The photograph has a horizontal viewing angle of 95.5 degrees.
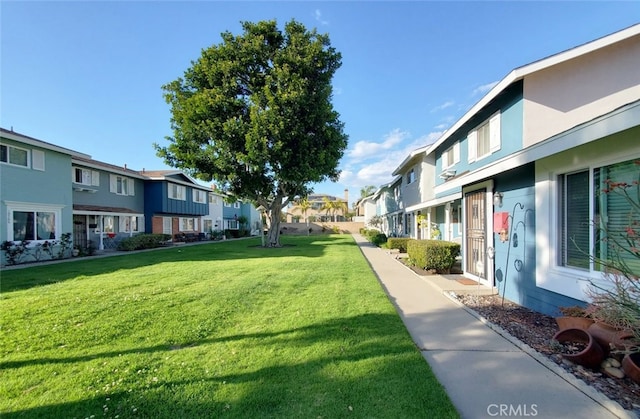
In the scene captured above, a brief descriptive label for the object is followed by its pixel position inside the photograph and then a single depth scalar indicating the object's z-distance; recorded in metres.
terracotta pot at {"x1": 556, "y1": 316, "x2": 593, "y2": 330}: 4.22
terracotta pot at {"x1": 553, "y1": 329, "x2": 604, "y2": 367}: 3.64
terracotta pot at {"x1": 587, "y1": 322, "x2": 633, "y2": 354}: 3.51
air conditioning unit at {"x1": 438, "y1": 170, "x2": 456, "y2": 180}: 11.78
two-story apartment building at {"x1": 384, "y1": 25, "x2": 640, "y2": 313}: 4.55
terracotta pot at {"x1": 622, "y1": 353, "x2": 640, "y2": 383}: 3.24
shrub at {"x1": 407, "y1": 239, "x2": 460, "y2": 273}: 10.23
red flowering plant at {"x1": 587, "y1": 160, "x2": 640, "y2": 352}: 3.35
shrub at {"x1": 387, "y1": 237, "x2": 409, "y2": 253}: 18.25
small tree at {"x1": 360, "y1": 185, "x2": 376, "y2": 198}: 72.67
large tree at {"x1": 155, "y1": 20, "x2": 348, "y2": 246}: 17.67
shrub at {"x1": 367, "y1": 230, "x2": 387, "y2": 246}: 23.97
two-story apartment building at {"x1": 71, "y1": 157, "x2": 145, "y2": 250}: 19.22
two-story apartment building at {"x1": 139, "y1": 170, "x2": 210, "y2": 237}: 25.73
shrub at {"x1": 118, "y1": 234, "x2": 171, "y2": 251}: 20.17
